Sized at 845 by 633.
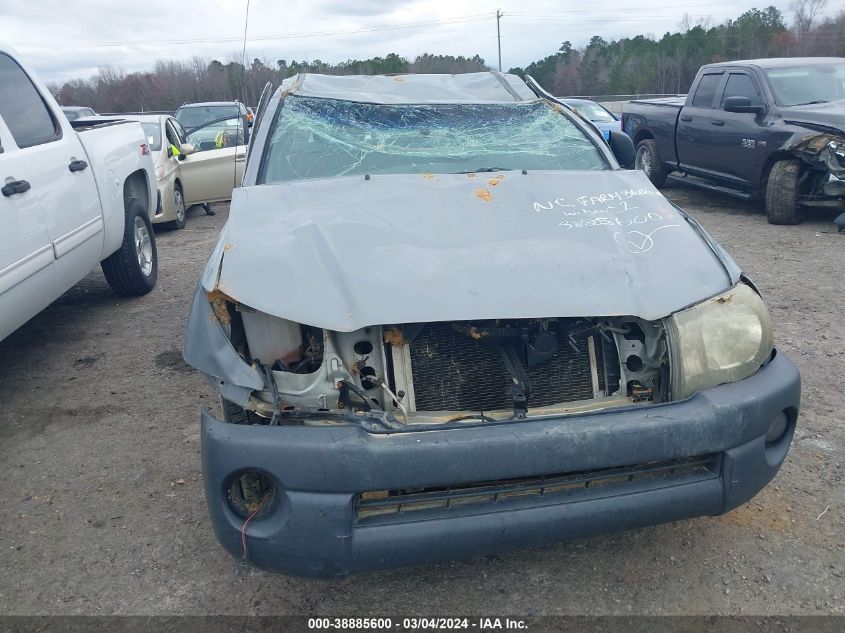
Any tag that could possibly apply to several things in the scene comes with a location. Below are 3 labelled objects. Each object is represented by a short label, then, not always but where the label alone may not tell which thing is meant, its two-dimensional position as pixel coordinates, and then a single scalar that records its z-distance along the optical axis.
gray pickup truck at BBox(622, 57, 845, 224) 7.45
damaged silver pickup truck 2.11
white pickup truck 3.65
